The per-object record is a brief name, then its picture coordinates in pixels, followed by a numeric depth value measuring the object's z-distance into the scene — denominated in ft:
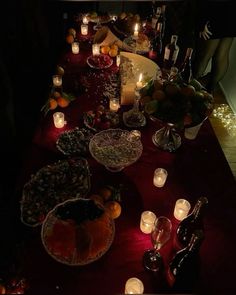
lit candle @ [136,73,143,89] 6.04
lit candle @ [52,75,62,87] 6.53
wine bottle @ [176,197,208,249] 3.99
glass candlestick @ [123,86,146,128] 5.90
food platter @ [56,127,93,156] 5.20
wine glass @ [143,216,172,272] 3.77
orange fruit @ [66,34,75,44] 8.18
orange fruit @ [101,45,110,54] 7.77
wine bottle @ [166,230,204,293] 3.66
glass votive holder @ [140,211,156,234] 4.17
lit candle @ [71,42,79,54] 7.85
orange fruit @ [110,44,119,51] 7.73
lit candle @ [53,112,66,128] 5.71
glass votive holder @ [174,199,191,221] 4.42
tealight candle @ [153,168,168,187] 4.79
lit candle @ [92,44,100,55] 7.68
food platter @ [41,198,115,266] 3.61
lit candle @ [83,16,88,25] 9.10
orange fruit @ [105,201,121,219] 4.22
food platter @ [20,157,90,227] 4.17
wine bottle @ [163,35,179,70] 7.56
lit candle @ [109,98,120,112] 6.16
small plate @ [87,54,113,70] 7.38
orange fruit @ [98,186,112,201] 4.45
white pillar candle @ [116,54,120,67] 7.32
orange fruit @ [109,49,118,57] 7.70
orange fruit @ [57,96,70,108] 6.12
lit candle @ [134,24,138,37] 8.33
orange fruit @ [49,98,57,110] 5.98
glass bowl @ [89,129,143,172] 4.86
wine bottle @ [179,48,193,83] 6.87
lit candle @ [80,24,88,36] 8.71
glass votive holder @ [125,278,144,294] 3.60
